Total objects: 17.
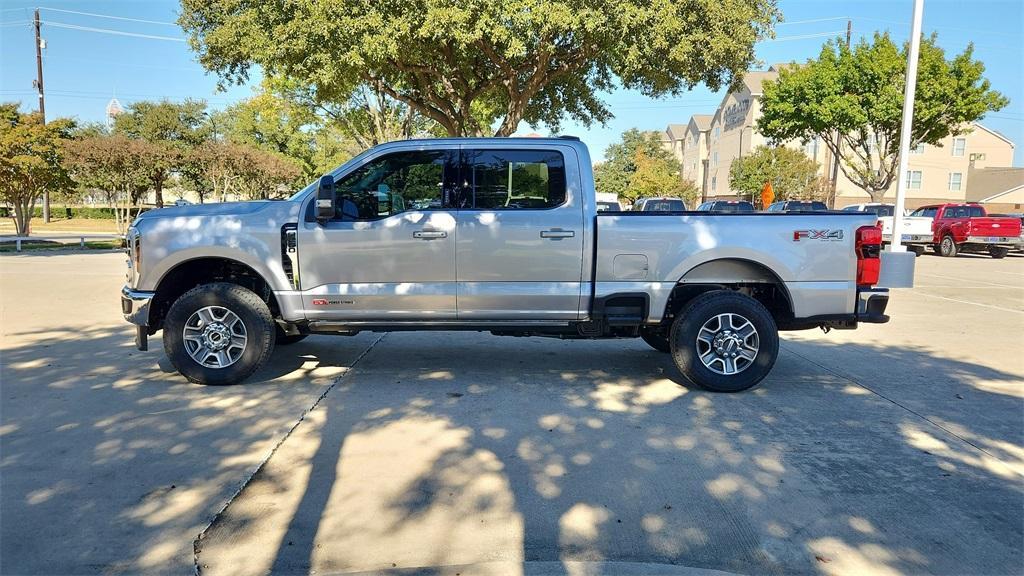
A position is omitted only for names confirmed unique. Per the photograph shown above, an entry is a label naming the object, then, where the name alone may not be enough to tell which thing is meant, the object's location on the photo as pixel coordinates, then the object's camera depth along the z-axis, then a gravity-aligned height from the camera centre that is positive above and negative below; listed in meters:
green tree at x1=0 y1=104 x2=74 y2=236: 19.61 +1.81
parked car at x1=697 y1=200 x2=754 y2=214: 22.97 +0.89
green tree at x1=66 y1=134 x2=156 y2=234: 23.02 +2.08
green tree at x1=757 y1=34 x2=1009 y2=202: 27.27 +5.78
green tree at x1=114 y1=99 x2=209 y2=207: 43.40 +6.45
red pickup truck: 21.97 +0.15
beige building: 48.66 +5.99
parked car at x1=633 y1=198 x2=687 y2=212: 22.19 +0.89
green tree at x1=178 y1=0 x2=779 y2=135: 13.62 +4.14
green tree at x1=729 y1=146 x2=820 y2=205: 42.19 +3.78
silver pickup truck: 5.53 -0.29
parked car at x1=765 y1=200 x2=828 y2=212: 21.93 +0.95
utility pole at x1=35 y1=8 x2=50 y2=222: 33.45 +7.40
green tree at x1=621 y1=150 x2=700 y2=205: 56.53 +4.00
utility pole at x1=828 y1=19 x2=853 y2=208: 31.13 +3.57
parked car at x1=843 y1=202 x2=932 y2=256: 23.92 +0.16
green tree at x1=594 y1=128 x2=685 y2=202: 74.50 +8.21
